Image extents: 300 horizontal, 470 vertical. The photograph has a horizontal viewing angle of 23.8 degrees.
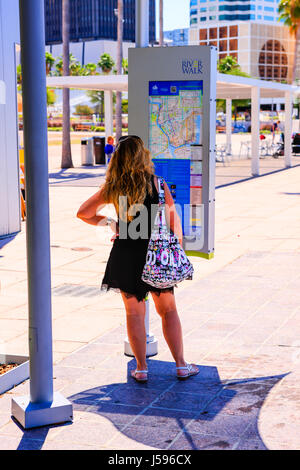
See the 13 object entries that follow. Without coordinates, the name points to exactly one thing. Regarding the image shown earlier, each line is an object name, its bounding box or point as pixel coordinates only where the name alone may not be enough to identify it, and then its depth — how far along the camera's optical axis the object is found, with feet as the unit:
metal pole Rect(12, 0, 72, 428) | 13.01
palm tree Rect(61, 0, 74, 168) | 88.53
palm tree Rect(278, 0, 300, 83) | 206.69
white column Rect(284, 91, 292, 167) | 95.86
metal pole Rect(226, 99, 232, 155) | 114.73
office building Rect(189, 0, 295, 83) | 491.72
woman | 15.11
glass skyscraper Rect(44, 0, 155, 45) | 437.99
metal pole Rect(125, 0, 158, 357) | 17.62
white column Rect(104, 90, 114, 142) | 87.04
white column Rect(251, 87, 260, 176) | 83.61
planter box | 15.87
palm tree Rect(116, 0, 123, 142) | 109.61
